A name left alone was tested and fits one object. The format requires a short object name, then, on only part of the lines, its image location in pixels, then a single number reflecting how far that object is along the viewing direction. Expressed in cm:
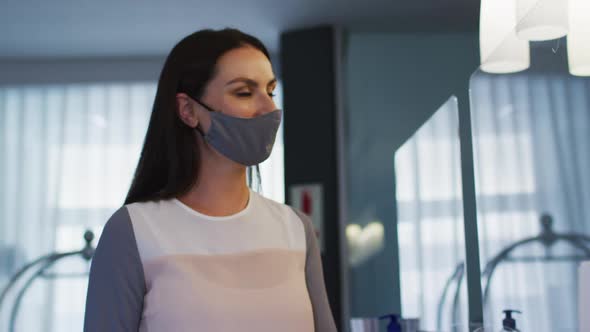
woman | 108
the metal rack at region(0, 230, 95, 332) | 368
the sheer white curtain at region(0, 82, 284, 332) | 398
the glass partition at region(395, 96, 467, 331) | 214
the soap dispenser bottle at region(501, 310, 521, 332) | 134
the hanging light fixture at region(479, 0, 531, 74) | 137
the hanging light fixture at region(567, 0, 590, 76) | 115
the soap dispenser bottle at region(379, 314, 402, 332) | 186
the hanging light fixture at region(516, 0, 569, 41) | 121
